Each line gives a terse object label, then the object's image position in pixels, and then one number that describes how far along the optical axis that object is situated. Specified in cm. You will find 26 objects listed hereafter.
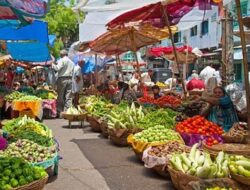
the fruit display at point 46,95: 1452
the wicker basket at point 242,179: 476
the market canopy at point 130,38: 1238
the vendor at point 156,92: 1278
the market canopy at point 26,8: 560
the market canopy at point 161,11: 920
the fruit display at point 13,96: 1341
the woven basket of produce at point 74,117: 1189
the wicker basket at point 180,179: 522
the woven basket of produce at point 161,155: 625
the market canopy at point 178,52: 2231
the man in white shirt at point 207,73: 1885
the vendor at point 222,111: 845
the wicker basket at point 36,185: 456
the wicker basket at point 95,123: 1093
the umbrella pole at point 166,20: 988
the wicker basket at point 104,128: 1003
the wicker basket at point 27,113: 1278
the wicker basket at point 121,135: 866
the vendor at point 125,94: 1240
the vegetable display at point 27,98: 1277
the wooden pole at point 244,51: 629
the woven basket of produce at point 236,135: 685
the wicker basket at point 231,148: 589
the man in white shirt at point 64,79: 1538
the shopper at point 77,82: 1537
